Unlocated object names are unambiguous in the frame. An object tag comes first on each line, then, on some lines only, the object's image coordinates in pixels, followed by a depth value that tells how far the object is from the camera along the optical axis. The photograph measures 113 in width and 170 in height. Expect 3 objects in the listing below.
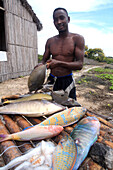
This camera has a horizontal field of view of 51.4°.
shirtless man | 1.97
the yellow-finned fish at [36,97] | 1.62
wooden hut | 7.25
